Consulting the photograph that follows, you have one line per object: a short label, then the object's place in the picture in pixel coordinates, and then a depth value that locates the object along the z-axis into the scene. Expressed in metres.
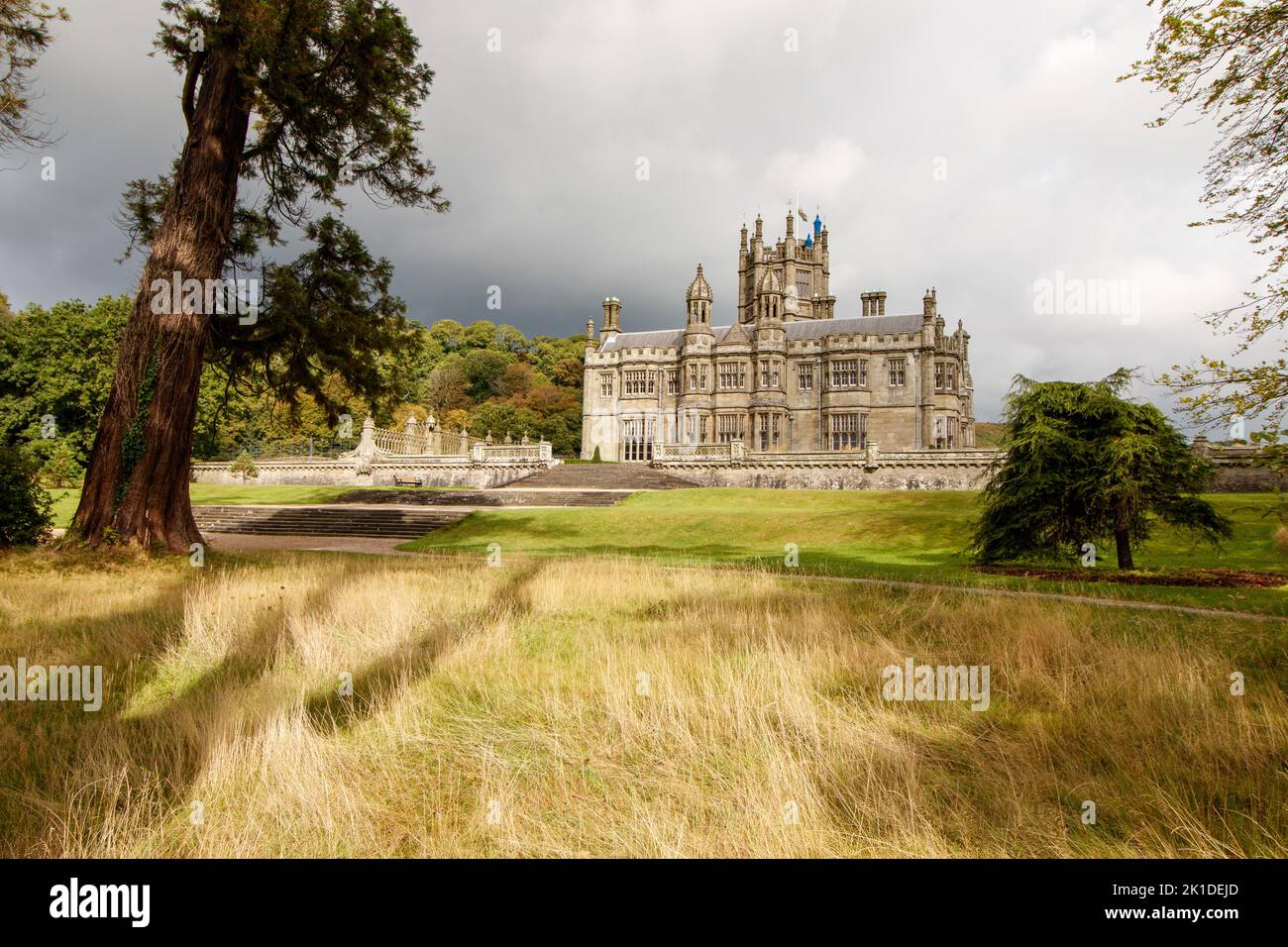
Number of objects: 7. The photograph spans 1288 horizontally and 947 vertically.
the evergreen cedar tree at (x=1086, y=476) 12.30
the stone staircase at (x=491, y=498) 30.30
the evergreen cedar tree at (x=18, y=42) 11.18
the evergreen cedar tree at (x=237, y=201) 12.60
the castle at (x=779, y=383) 51.41
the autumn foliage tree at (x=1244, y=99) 6.09
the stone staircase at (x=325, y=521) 24.45
